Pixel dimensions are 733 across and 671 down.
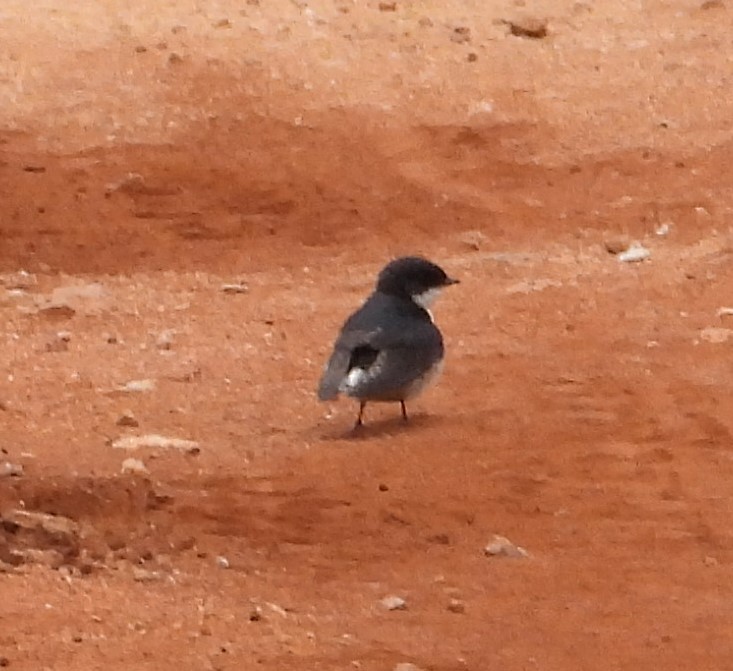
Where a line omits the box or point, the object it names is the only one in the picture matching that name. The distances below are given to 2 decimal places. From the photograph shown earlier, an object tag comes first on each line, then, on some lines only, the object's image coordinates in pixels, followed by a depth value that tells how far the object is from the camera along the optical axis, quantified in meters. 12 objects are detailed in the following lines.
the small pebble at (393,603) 8.97
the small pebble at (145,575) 9.37
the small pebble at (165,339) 15.20
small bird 12.34
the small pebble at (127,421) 12.62
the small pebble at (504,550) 9.89
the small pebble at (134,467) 11.16
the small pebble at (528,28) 24.37
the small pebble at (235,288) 17.41
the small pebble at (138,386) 13.71
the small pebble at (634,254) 17.62
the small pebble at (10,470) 10.98
